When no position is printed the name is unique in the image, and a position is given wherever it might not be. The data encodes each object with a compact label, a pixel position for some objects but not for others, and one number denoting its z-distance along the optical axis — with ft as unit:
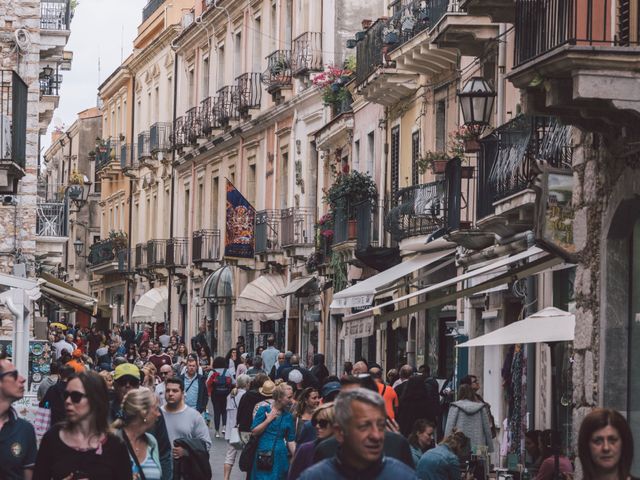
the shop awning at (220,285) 151.74
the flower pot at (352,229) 109.93
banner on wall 140.56
